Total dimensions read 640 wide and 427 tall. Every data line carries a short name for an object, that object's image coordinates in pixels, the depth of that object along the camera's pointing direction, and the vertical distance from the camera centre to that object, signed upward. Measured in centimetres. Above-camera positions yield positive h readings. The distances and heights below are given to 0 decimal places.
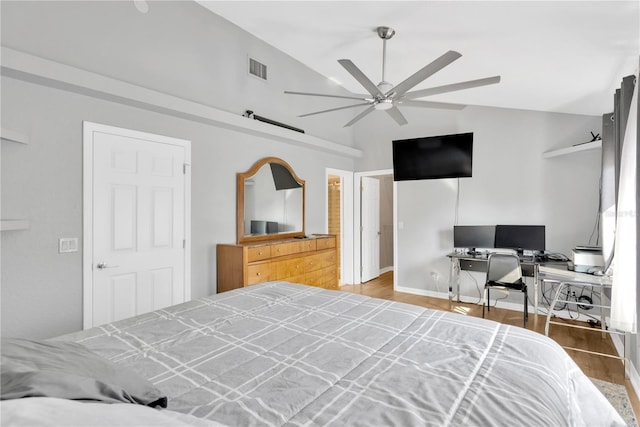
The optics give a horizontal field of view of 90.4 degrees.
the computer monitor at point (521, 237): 390 -31
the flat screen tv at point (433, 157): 438 +81
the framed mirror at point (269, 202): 369 +14
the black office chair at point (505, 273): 346 -67
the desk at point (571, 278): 269 -58
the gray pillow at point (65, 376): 72 -43
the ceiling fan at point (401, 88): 216 +96
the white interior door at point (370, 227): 567 -27
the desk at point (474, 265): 356 -66
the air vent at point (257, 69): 374 +173
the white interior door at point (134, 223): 249 -9
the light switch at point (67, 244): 232 -24
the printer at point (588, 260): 299 -45
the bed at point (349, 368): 93 -58
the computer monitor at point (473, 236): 426 -32
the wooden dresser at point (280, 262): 328 -58
